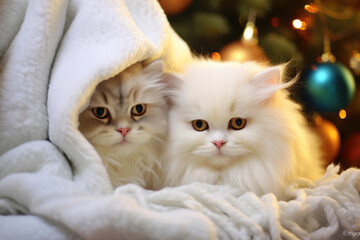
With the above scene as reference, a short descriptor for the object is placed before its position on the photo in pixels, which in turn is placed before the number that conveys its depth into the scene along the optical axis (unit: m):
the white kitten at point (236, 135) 0.71
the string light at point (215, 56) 1.17
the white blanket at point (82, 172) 0.45
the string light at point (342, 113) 1.59
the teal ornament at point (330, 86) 1.25
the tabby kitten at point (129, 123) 0.70
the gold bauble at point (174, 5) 1.23
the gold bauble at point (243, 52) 1.21
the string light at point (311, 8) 1.41
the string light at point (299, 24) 1.38
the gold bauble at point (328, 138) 1.39
